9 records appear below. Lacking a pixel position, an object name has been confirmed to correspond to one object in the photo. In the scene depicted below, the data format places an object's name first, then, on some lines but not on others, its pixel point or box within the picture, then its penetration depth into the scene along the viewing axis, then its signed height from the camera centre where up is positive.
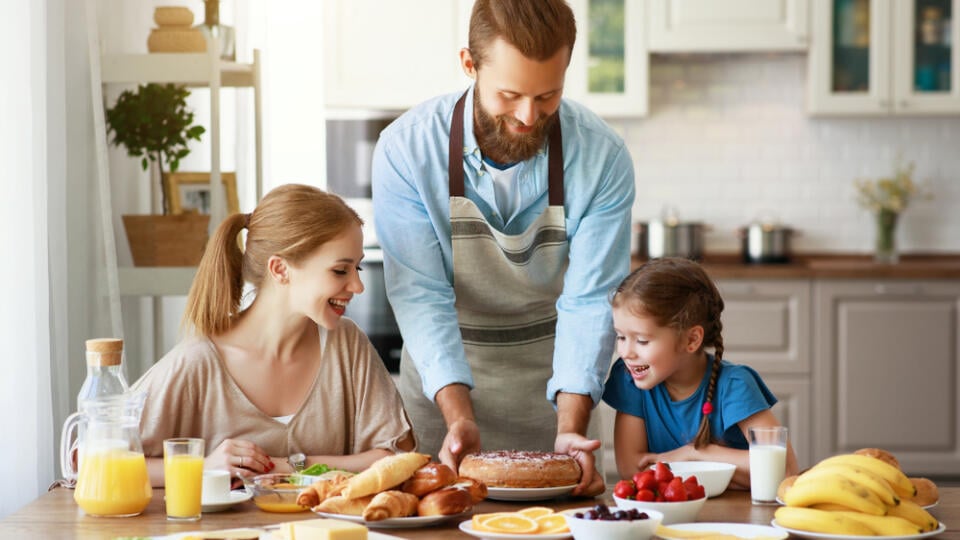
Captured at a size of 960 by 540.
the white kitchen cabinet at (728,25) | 5.09 +0.70
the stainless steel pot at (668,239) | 5.28 -0.20
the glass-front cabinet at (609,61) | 5.16 +0.56
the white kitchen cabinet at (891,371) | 4.88 -0.72
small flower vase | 5.26 -0.19
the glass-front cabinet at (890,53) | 5.08 +0.58
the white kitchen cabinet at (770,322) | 4.88 -0.52
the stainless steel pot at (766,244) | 5.20 -0.22
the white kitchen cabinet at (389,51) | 5.12 +0.61
